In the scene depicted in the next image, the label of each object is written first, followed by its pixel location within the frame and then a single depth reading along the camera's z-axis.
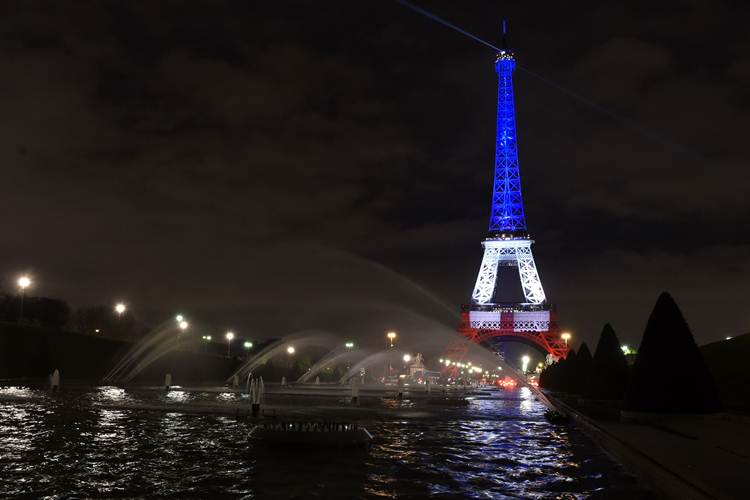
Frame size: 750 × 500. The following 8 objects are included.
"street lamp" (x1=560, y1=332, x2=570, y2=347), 106.84
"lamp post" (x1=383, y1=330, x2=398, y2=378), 139.94
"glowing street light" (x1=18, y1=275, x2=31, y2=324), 53.78
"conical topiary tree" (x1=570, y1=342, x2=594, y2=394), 46.09
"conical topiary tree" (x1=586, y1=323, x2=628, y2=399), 36.78
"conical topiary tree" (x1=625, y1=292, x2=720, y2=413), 22.84
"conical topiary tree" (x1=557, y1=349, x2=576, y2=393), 51.49
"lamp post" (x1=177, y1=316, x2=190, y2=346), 79.49
